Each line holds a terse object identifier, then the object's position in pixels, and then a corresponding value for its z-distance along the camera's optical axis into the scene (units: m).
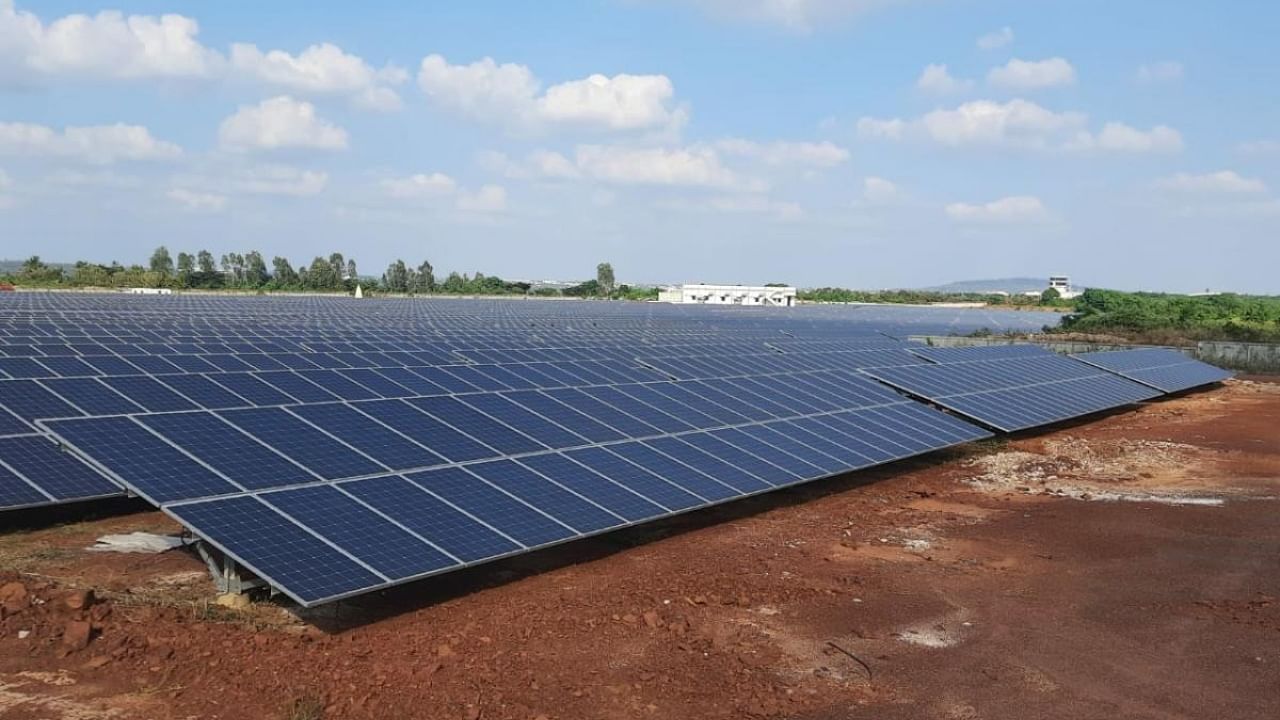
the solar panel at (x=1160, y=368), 42.44
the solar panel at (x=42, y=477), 14.91
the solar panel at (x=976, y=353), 37.97
